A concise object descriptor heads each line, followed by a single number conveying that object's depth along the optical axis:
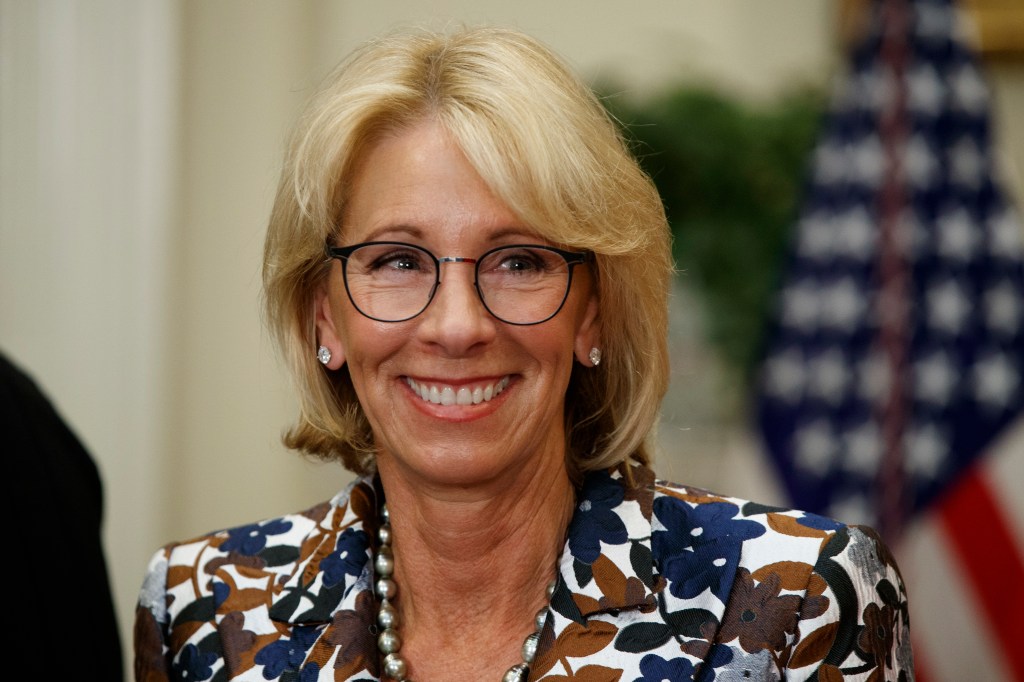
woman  3.23
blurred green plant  8.37
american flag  6.83
